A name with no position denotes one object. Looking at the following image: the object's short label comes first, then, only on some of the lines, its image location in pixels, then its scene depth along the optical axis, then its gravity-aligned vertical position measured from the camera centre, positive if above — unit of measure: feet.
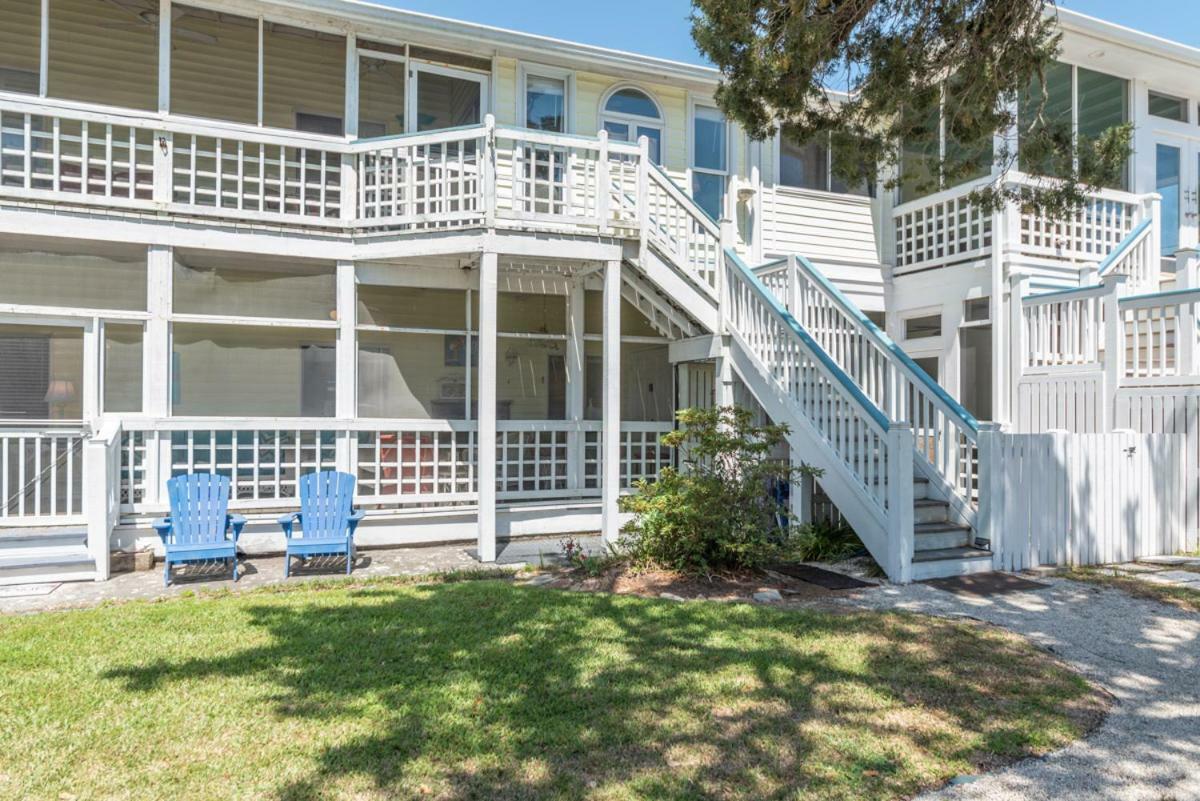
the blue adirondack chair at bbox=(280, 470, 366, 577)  24.19 -3.43
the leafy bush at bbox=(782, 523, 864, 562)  24.84 -4.55
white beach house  24.84 +4.62
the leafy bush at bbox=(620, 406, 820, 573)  22.12 -2.78
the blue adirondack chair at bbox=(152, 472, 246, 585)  23.32 -3.39
